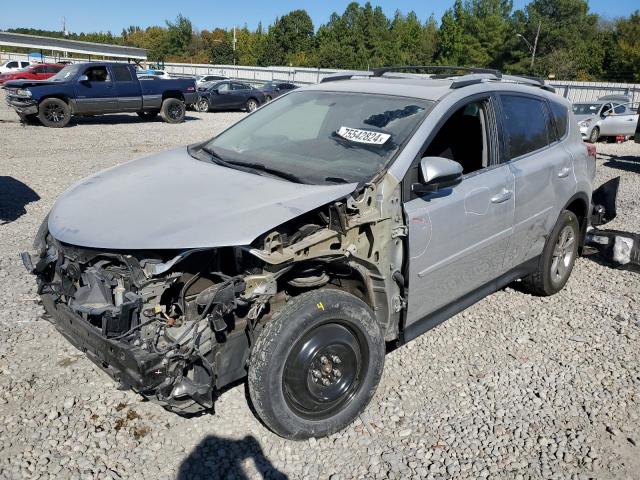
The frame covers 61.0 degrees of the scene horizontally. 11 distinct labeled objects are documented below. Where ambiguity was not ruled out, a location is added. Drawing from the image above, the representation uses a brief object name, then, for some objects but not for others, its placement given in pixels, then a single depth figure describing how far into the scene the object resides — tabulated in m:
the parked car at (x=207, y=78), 30.69
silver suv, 2.63
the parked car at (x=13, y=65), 33.87
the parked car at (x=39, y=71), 26.08
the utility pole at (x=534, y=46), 55.31
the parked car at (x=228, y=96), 23.20
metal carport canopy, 45.97
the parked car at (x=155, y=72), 37.58
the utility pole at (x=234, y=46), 77.56
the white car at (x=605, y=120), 17.92
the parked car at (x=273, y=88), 25.78
